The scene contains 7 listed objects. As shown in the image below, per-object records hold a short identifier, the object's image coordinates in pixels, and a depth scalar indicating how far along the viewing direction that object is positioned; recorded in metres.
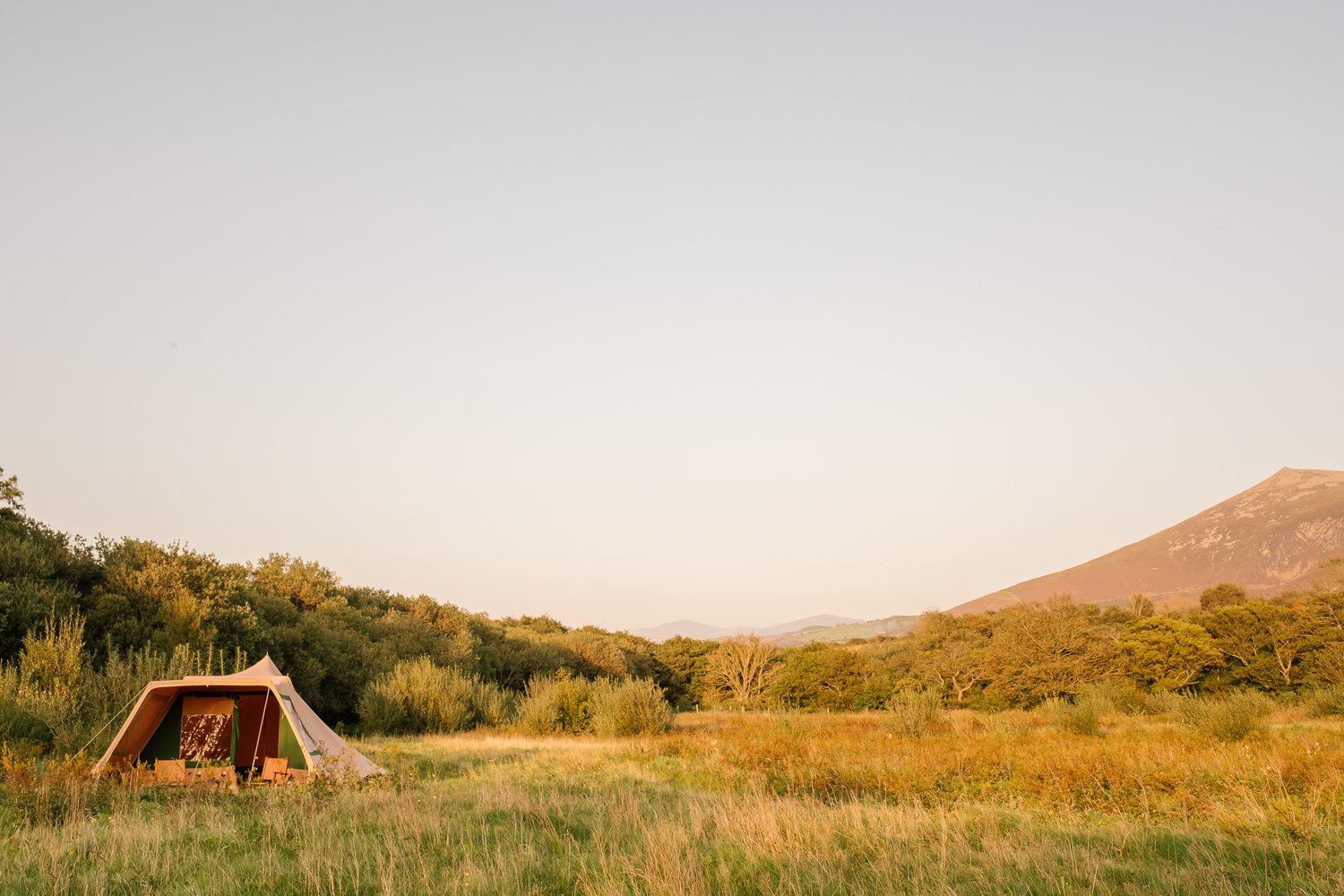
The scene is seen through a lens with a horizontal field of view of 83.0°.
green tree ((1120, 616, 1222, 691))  34.31
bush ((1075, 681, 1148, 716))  24.52
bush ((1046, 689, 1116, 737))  17.97
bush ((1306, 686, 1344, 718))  23.17
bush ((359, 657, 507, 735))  22.27
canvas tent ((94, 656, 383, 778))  11.63
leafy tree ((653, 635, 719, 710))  51.88
